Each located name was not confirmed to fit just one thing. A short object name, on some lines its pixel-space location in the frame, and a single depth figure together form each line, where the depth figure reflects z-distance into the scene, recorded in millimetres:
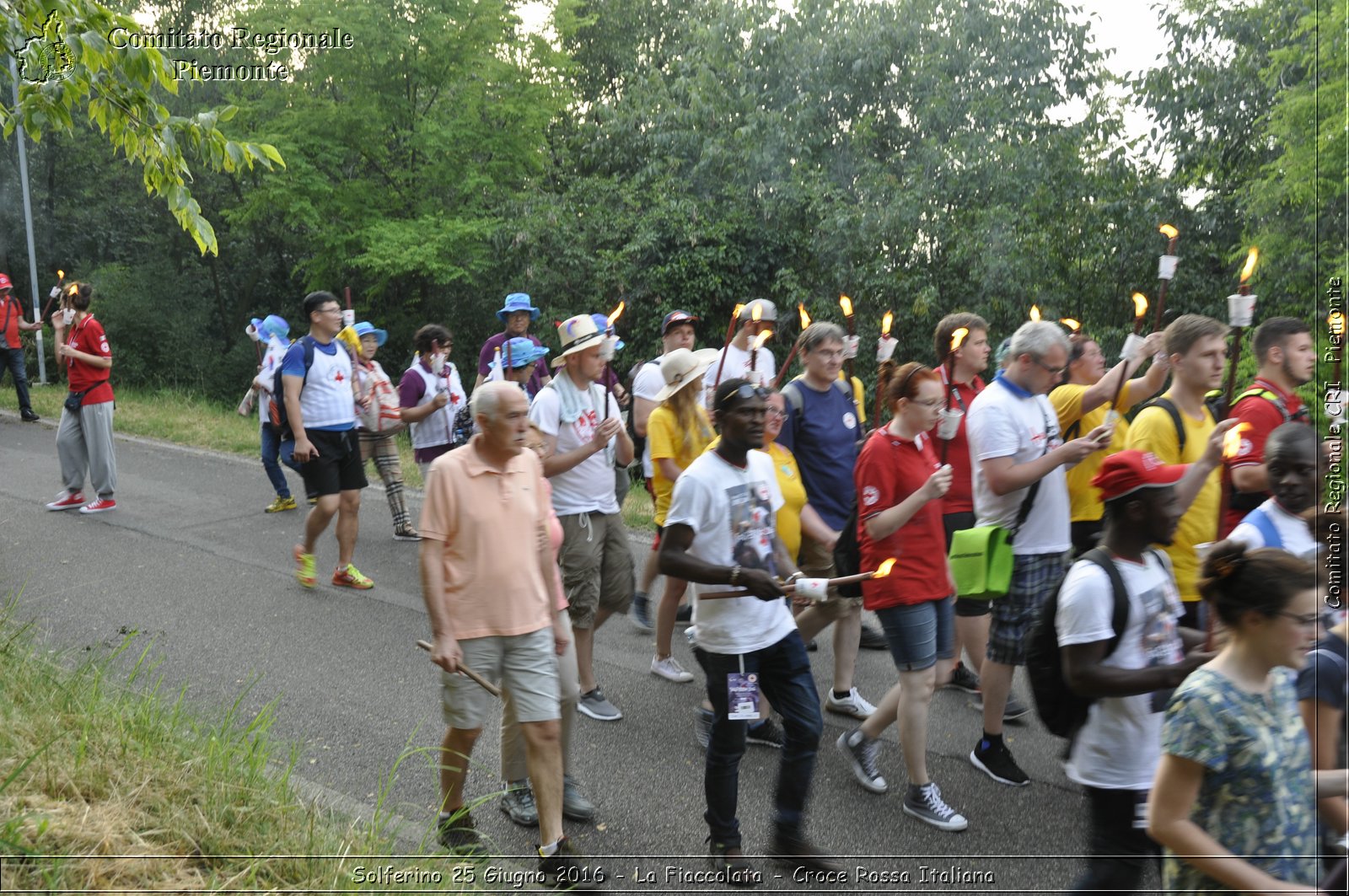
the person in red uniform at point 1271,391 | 4855
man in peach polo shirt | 4156
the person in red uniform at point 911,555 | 4578
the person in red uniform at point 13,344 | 15094
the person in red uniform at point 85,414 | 9867
